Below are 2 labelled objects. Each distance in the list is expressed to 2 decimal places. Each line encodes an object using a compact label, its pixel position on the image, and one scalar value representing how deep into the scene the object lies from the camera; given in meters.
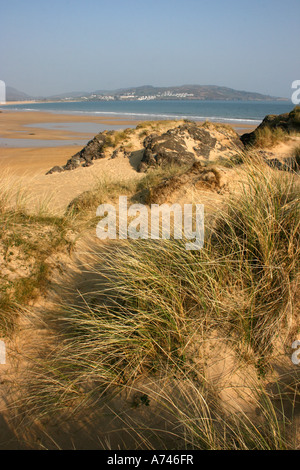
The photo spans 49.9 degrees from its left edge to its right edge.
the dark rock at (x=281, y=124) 12.09
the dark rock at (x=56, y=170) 11.94
